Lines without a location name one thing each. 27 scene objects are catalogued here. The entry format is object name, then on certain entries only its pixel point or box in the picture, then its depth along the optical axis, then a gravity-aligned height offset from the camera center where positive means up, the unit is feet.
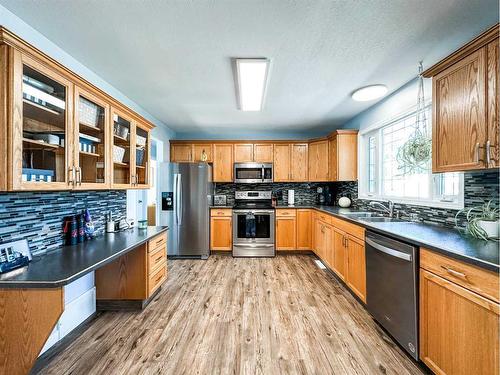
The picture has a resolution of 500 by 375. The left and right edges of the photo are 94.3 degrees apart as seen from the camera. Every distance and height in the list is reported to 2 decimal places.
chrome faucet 9.32 -0.82
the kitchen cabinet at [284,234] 14.19 -2.82
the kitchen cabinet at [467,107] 4.64 +1.81
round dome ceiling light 8.68 +3.70
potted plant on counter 5.26 -0.83
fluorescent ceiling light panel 7.08 +3.81
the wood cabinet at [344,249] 8.07 -2.60
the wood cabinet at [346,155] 12.70 +1.81
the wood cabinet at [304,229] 14.19 -2.52
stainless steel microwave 15.08 +1.04
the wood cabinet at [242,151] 15.33 +2.45
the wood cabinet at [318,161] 14.49 +1.74
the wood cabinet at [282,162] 15.35 +1.72
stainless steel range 13.93 -2.67
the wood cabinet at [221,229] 14.19 -2.52
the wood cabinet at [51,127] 4.19 +1.41
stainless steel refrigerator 13.51 -1.04
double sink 8.71 -1.21
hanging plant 6.95 +1.25
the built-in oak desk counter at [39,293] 4.26 -1.93
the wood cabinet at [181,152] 15.34 +2.40
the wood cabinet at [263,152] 15.35 +2.38
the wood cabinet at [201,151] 15.30 +2.46
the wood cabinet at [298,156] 15.39 +2.12
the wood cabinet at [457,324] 3.81 -2.55
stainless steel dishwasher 5.45 -2.65
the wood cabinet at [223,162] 15.30 +1.72
